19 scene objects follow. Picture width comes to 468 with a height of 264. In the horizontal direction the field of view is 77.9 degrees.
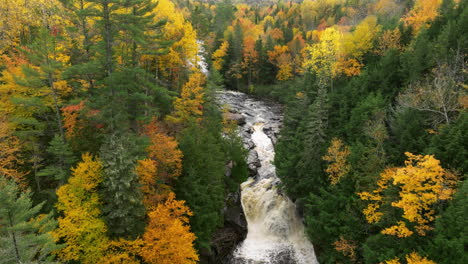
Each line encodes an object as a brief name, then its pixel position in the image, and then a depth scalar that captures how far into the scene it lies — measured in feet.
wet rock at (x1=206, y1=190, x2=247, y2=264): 93.11
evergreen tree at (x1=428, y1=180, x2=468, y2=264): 54.60
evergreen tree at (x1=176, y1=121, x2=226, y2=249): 84.28
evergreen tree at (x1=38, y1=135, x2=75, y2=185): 67.87
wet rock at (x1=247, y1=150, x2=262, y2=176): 134.10
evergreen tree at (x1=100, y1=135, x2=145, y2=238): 65.36
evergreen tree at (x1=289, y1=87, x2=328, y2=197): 102.36
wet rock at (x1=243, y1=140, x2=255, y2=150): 148.78
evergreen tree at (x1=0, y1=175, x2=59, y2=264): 44.62
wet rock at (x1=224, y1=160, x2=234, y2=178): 118.93
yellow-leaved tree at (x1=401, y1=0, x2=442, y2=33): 123.35
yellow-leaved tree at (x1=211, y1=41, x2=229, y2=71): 250.88
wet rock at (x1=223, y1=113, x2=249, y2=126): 166.81
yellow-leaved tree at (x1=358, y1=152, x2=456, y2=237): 59.31
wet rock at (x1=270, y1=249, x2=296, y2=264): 94.96
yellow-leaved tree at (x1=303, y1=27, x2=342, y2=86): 129.18
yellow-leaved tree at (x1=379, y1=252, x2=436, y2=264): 59.06
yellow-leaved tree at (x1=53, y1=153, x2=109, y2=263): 62.80
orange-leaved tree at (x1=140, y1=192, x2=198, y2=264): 68.28
